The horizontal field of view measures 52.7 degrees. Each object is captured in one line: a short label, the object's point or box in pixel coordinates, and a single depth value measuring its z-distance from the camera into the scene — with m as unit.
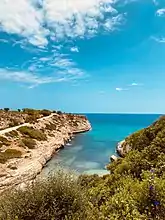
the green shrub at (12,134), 27.42
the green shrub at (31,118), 41.15
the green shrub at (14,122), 37.61
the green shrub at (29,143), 25.31
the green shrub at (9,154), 19.19
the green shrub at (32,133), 30.12
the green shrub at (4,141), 23.79
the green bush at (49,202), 5.18
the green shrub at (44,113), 56.18
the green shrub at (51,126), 38.96
